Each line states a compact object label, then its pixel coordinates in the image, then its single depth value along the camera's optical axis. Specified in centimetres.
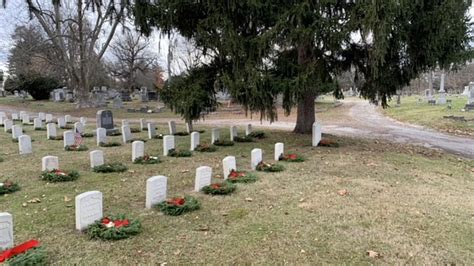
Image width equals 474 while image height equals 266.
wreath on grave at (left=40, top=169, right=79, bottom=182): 680
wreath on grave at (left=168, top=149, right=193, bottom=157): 955
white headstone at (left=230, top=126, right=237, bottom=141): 1244
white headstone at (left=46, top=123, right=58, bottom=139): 1265
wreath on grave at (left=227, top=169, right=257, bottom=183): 677
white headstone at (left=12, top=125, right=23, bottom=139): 1227
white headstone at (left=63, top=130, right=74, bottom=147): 1062
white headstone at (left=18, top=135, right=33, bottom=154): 957
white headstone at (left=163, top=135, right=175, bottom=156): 983
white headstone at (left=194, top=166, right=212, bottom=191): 618
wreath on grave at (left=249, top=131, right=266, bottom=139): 1328
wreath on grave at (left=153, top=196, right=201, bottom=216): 505
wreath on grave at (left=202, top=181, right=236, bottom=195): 600
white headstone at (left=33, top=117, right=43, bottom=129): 1551
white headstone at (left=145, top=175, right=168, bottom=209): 527
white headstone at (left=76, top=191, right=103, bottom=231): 438
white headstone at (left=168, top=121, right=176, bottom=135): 1435
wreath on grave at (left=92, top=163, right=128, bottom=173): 765
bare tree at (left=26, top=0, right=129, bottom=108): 2570
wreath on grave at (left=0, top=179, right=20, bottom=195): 603
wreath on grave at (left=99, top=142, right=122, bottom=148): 1136
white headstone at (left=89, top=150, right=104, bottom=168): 796
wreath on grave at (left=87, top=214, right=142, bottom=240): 420
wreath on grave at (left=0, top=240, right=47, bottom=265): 345
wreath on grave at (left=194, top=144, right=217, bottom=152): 1041
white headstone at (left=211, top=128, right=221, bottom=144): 1182
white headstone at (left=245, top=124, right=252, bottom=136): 1358
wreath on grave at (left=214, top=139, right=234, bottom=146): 1146
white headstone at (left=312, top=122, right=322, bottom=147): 1121
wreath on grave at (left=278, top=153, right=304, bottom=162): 888
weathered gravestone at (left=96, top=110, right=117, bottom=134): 1476
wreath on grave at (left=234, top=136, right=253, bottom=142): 1238
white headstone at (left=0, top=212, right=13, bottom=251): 378
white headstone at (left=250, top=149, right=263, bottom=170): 800
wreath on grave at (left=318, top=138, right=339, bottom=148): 1139
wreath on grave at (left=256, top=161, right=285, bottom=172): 773
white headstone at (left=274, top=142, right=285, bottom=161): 911
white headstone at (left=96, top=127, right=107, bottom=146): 1167
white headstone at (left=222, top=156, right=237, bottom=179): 716
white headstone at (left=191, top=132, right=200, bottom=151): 1060
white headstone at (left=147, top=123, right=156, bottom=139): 1352
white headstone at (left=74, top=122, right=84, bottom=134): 1375
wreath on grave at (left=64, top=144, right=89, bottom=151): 1036
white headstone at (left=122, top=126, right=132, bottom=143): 1237
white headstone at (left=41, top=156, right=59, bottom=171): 732
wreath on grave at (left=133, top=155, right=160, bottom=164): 859
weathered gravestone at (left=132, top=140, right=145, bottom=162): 883
